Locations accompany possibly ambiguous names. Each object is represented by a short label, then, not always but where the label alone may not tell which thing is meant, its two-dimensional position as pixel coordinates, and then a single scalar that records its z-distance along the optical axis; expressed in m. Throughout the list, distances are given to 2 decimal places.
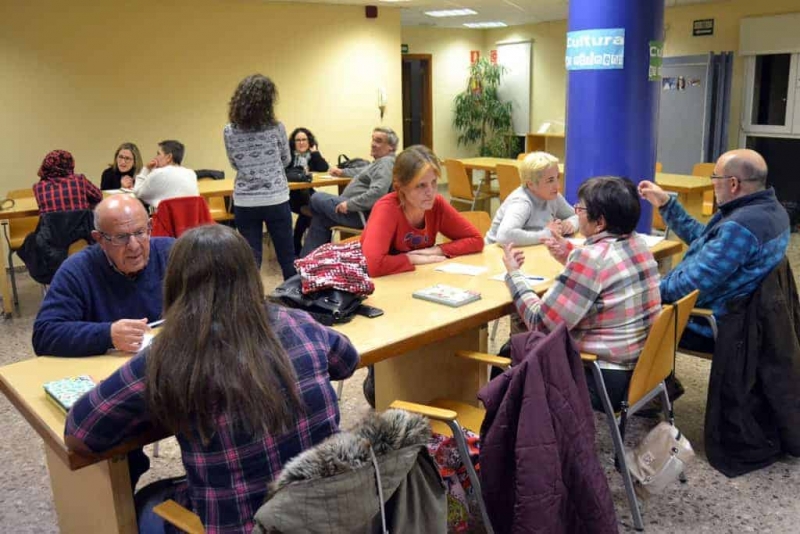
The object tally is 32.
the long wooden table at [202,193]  5.06
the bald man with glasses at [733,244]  2.79
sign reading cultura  3.77
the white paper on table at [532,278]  2.88
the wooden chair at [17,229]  5.30
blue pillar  3.77
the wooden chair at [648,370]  2.32
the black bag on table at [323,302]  2.37
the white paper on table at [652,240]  3.49
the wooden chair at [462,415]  1.87
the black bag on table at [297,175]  6.36
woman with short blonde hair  3.48
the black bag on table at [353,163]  7.05
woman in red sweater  3.06
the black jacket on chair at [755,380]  2.75
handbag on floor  2.42
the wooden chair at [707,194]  6.25
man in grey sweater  4.94
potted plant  11.39
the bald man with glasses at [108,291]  2.09
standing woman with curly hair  4.33
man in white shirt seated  4.56
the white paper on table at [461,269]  3.03
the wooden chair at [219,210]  6.37
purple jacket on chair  1.86
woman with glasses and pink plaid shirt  2.38
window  7.99
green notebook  1.78
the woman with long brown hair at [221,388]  1.42
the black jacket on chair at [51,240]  4.68
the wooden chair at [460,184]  7.46
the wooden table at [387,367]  1.83
